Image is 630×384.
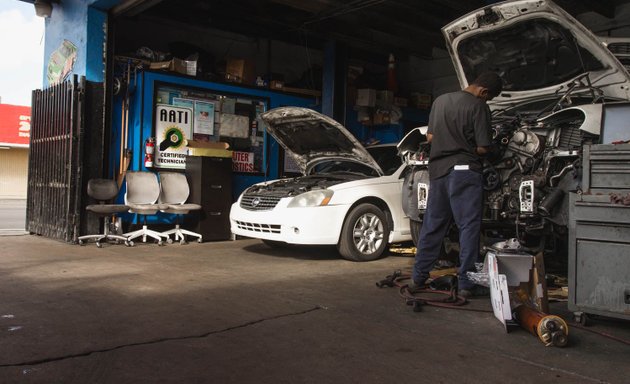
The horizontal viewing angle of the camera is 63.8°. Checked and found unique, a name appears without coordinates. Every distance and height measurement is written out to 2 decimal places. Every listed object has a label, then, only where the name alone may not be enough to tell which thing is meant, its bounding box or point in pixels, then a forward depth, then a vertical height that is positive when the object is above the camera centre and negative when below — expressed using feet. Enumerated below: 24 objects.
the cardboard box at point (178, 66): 27.55 +6.76
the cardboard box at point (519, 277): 11.59 -1.82
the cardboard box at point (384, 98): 35.70 +6.82
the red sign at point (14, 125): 76.23 +8.92
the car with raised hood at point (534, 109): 14.49 +2.92
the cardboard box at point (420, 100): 37.73 +7.12
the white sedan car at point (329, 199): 20.38 -0.26
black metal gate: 25.07 +1.24
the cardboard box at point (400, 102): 36.42 +6.75
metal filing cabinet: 27.20 -0.18
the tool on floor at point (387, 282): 15.74 -2.73
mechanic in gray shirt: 13.60 +0.65
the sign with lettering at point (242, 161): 31.22 +1.80
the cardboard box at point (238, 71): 31.04 +7.38
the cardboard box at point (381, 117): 36.42 +5.57
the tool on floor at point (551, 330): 10.10 -2.62
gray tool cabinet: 10.52 -0.77
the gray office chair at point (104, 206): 24.30 -0.97
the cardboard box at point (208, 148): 28.22 +2.31
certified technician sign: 28.22 +3.04
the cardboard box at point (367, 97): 34.60 +6.64
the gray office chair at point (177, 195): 26.37 -0.37
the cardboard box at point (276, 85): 32.68 +6.91
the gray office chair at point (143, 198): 25.23 -0.56
